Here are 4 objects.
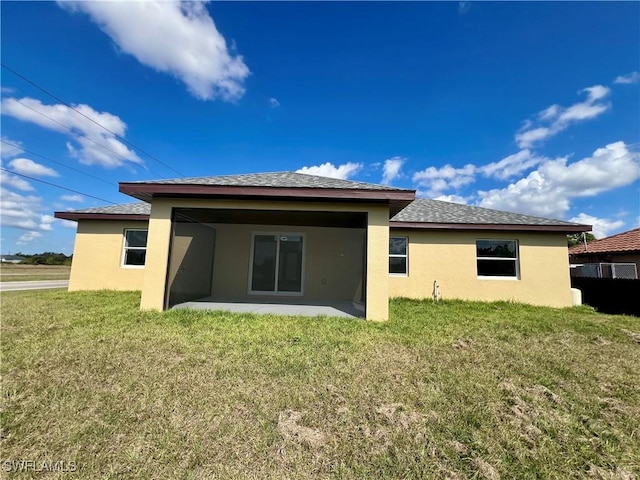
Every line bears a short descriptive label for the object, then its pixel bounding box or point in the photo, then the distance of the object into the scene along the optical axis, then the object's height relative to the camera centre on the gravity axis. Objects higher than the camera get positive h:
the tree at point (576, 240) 35.34 +5.03
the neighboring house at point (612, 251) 12.41 +1.43
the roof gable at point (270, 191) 6.82 +1.94
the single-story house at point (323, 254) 10.18 +0.71
